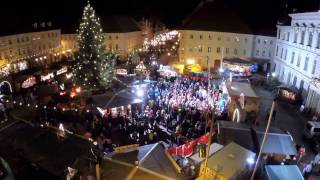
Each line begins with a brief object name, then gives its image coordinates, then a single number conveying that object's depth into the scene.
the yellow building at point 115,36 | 38.11
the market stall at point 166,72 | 27.09
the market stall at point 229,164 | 8.98
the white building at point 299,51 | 20.11
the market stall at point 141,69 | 26.69
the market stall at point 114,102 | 16.69
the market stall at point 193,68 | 29.60
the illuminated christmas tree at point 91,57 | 21.44
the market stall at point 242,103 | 15.77
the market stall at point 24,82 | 24.07
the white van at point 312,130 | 15.01
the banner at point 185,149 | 11.94
